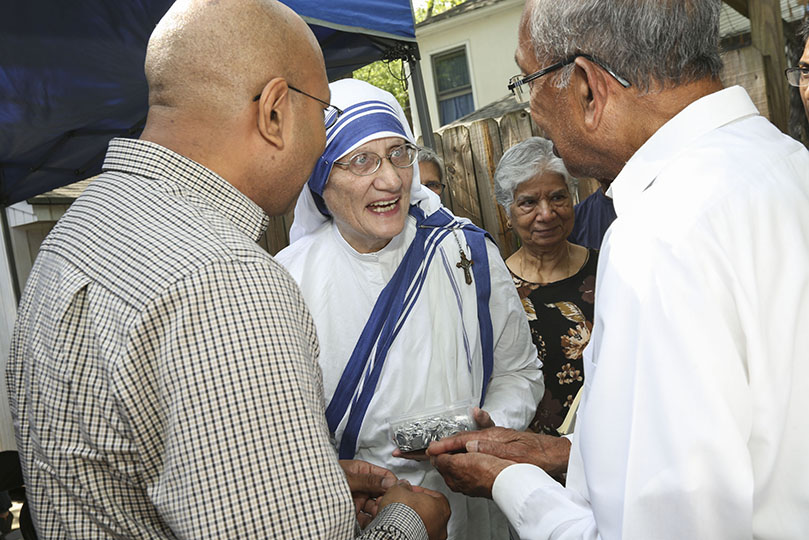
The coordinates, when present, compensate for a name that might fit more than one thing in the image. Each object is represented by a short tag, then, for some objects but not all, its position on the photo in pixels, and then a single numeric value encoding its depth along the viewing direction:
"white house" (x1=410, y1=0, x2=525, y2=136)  16.42
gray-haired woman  3.42
